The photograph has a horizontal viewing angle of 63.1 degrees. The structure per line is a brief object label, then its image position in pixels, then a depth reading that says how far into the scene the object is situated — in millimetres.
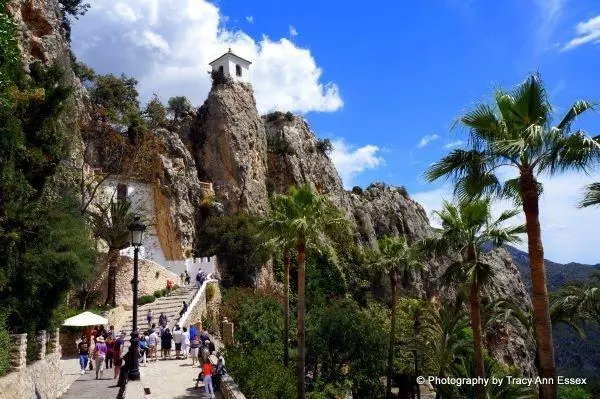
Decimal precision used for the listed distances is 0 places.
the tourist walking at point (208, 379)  13383
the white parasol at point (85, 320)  19219
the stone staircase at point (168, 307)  26125
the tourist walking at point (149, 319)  24547
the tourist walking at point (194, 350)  19531
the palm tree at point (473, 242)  12555
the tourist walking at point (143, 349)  19328
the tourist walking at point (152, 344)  20531
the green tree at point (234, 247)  39562
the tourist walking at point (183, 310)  26653
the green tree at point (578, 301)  10836
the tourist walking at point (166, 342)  20625
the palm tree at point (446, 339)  23719
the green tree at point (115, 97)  39016
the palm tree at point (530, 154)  7742
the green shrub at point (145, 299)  30516
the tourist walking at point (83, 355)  18303
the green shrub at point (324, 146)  59031
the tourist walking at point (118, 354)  17422
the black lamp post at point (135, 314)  12943
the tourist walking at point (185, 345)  21375
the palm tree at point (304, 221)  18266
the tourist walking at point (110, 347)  18719
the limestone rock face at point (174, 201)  40188
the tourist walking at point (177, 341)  21497
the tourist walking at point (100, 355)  16906
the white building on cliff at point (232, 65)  56938
